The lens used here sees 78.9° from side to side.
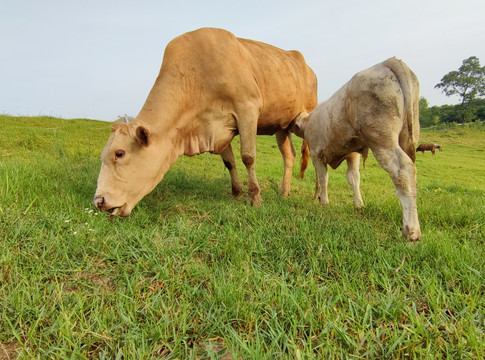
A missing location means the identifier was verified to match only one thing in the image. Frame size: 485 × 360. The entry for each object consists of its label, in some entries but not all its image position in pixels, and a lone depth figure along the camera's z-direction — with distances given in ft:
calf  9.29
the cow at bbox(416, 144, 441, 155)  56.59
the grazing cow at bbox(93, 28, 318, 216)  10.71
